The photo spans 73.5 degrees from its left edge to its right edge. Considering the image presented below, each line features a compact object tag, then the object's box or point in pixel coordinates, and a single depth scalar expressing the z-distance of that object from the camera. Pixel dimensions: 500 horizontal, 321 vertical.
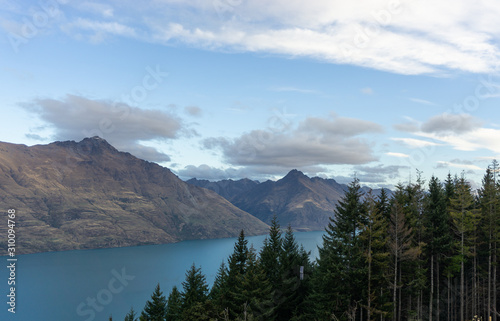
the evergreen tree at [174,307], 57.44
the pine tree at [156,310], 62.34
